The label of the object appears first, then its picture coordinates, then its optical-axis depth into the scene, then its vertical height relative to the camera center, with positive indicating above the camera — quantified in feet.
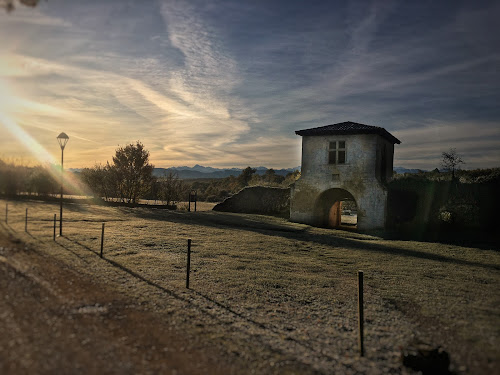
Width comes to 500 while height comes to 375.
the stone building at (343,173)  72.69 +5.41
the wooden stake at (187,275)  29.31 -7.35
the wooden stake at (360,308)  19.79 -6.85
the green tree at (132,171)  108.47 +6.30
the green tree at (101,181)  111.92 +2.94
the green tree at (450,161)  90.63 +10.33
